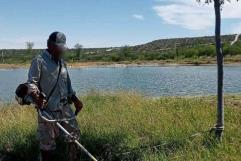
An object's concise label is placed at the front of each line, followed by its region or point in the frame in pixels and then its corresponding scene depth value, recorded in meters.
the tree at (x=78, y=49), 71.84
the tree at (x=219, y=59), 4.13
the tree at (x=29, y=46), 84.42
